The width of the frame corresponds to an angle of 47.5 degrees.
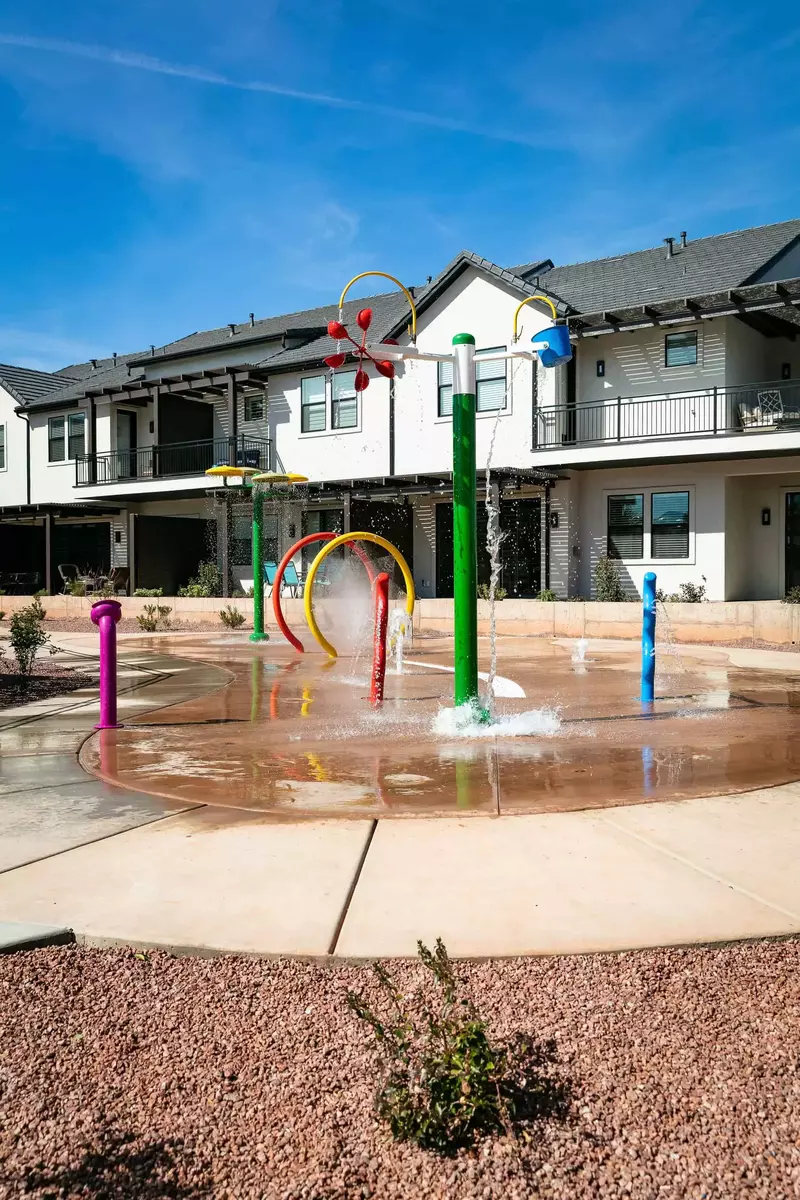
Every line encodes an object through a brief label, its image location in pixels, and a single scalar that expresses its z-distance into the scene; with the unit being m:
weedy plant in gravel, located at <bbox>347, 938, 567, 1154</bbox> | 2.43
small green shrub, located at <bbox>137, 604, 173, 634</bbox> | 21.20
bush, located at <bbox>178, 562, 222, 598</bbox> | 28.13
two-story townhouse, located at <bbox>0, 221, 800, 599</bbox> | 21.89
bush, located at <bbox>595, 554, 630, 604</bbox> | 22.25
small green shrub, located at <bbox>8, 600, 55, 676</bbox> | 11.44
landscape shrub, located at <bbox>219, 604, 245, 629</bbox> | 21.45
